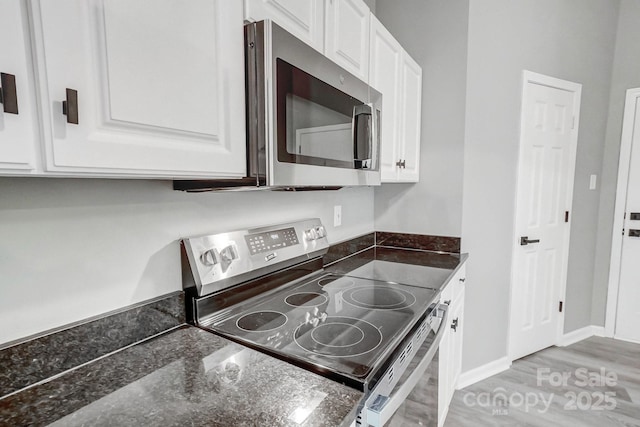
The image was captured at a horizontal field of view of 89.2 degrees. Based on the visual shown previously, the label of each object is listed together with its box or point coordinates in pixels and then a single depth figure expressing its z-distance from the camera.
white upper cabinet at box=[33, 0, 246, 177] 0.49
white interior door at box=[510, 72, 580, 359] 2.30
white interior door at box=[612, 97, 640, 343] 2.67
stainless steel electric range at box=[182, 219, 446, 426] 0.80
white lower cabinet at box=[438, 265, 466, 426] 1.53
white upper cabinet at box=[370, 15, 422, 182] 1.48
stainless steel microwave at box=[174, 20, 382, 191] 0.78
